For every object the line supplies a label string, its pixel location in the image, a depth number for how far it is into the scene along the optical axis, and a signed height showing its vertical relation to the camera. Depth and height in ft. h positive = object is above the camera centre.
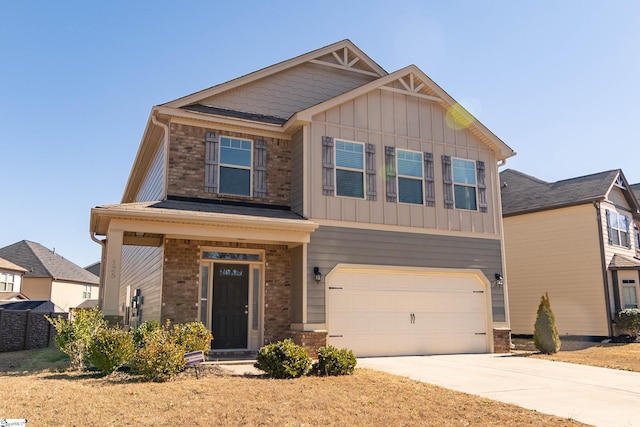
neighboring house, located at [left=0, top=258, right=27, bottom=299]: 116.37 +6.51
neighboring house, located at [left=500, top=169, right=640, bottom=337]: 65.26 +6.67
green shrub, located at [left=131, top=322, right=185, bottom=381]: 28.14 -2.85
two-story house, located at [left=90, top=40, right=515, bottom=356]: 41.29 +6.93
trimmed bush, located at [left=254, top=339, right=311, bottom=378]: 30.12 -3.18
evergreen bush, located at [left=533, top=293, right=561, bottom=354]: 47.75 -2.64
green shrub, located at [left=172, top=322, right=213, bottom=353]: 32.42 -1.96
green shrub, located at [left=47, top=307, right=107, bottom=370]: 32.14 -1.69
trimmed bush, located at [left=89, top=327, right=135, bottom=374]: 29.48 -2.42
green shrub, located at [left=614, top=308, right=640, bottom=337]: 61.72 -2.07
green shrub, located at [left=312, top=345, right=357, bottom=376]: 31.48 -3.41
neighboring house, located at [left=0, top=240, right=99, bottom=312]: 134.10 +7.72
